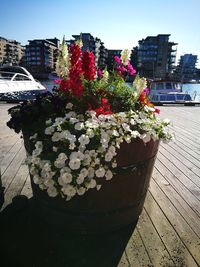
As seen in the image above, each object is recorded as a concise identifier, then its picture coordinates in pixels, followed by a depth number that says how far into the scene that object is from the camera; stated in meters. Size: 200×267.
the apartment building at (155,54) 86.44
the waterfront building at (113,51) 106.75
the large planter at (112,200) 1.81
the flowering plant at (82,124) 1.58
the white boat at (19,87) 13.29
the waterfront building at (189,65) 132.88
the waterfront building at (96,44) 83.00
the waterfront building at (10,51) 102.25
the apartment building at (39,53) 93.56
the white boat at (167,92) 19.70
